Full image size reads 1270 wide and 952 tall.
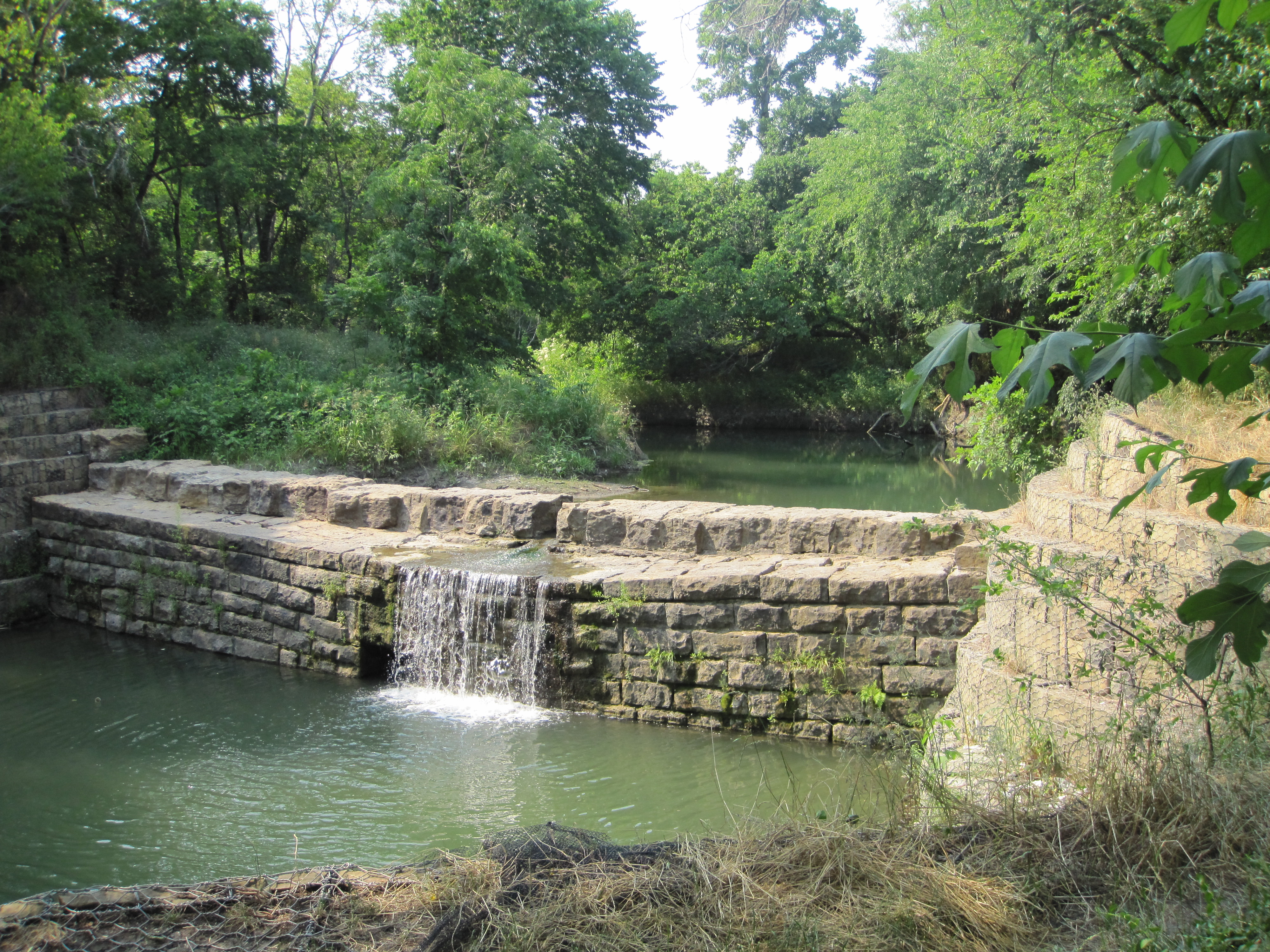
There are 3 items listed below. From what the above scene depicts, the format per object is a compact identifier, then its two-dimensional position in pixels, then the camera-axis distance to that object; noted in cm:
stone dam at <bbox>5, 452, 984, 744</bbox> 575
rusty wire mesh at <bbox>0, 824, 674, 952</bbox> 280
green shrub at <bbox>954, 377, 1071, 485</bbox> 1024
